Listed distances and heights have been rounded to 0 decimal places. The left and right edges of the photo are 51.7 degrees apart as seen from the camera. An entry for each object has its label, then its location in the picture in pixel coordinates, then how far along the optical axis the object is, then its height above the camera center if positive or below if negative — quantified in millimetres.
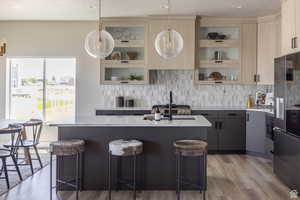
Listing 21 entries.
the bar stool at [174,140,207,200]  3570 -568
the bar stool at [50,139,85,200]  3607 -553
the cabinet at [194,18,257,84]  6473 +1164
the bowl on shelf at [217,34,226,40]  6589 +1404
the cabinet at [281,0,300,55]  3963 +1048
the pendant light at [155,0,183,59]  4359 +848
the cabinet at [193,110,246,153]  6195 -560
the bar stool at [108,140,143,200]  3592 -543
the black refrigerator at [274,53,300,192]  3854 -229
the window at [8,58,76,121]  6977 +346
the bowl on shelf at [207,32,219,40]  6574 +1442
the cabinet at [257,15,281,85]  6105 +1152
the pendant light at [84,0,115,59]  4297 +819
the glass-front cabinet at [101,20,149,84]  6562 +1010
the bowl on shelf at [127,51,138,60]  6664 +1022
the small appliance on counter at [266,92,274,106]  6469 +93
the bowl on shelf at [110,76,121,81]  6621 +515
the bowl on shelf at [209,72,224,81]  6633 +580
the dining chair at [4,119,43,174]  4910 -676
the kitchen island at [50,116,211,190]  4074 -733
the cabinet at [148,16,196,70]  6387 +1293
